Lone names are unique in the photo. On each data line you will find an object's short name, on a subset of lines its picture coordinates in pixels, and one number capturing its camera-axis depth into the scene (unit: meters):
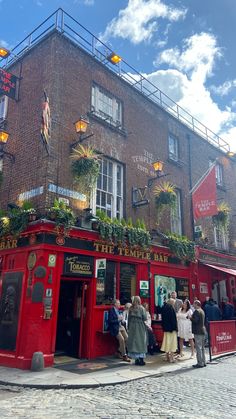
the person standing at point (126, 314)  11.01
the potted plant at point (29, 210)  9.86
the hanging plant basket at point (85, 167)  10.90
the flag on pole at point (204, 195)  16.31
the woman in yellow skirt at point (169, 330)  10.09
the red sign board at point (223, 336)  10.73
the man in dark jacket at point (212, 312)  13.73
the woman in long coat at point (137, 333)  9.49
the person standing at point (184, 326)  11.23
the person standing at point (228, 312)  15.16
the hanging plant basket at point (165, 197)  14.14
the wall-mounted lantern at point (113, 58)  13.92
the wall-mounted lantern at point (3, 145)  11.33
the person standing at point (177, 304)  12.21
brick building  11.13
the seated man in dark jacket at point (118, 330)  10.27
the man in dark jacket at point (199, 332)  9.47
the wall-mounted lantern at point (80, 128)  11.20
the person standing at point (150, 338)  11.19
